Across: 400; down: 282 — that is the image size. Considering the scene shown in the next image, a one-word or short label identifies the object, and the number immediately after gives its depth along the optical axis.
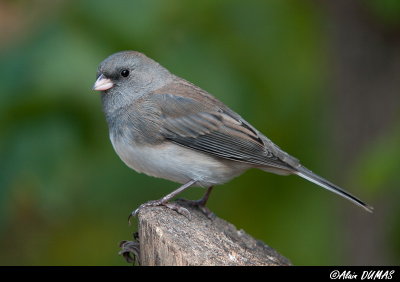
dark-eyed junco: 6.88
